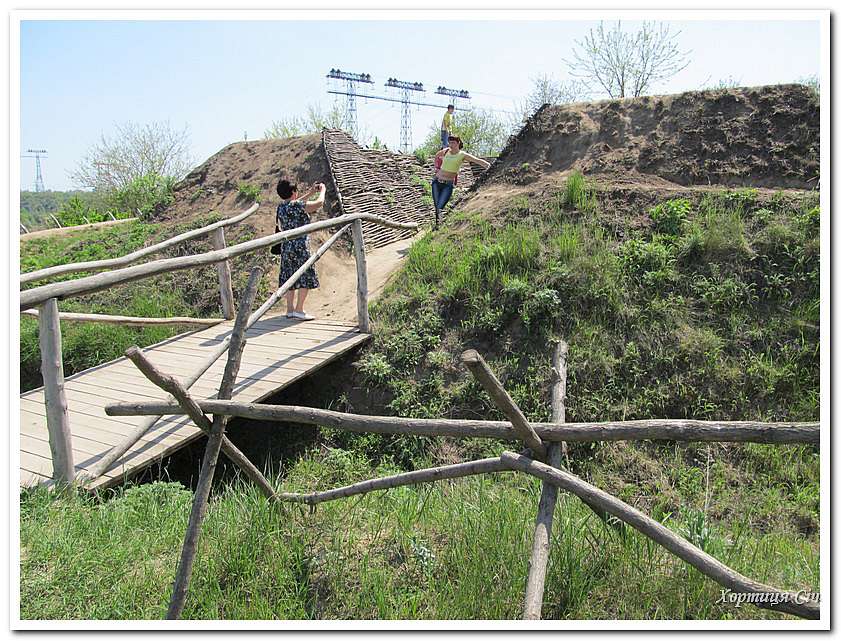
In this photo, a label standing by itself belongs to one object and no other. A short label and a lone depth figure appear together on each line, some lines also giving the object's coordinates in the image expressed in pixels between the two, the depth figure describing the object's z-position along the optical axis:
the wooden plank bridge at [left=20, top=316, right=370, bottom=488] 4.55
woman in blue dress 7.01
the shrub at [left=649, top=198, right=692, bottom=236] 6.89
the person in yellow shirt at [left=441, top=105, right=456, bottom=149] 11.72
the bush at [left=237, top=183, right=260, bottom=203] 11.83
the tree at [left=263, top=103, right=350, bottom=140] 24.02
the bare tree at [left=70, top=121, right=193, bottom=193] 22.56
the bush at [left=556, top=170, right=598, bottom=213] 7.47
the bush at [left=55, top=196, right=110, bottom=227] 16.49
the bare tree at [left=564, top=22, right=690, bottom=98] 16.31
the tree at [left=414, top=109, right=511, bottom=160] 25.44
